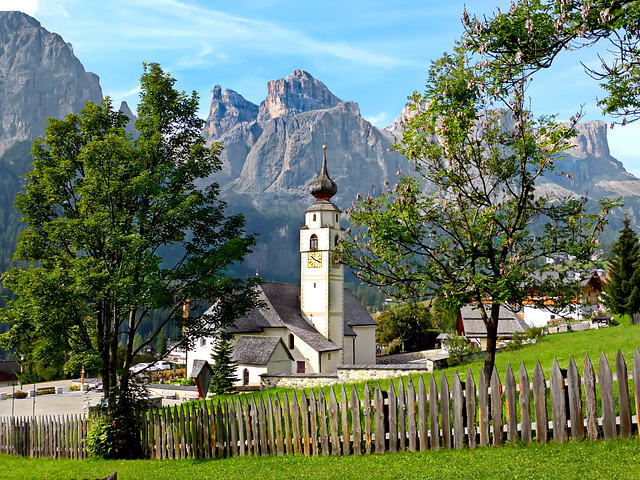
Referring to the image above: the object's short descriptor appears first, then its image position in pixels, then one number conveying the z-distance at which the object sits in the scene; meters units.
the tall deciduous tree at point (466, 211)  12.13
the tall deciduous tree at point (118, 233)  14.41
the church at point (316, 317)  47.44
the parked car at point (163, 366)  71.70
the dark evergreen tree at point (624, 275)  41.28
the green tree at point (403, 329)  69.81
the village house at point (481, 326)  58.38
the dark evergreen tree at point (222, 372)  36.25
